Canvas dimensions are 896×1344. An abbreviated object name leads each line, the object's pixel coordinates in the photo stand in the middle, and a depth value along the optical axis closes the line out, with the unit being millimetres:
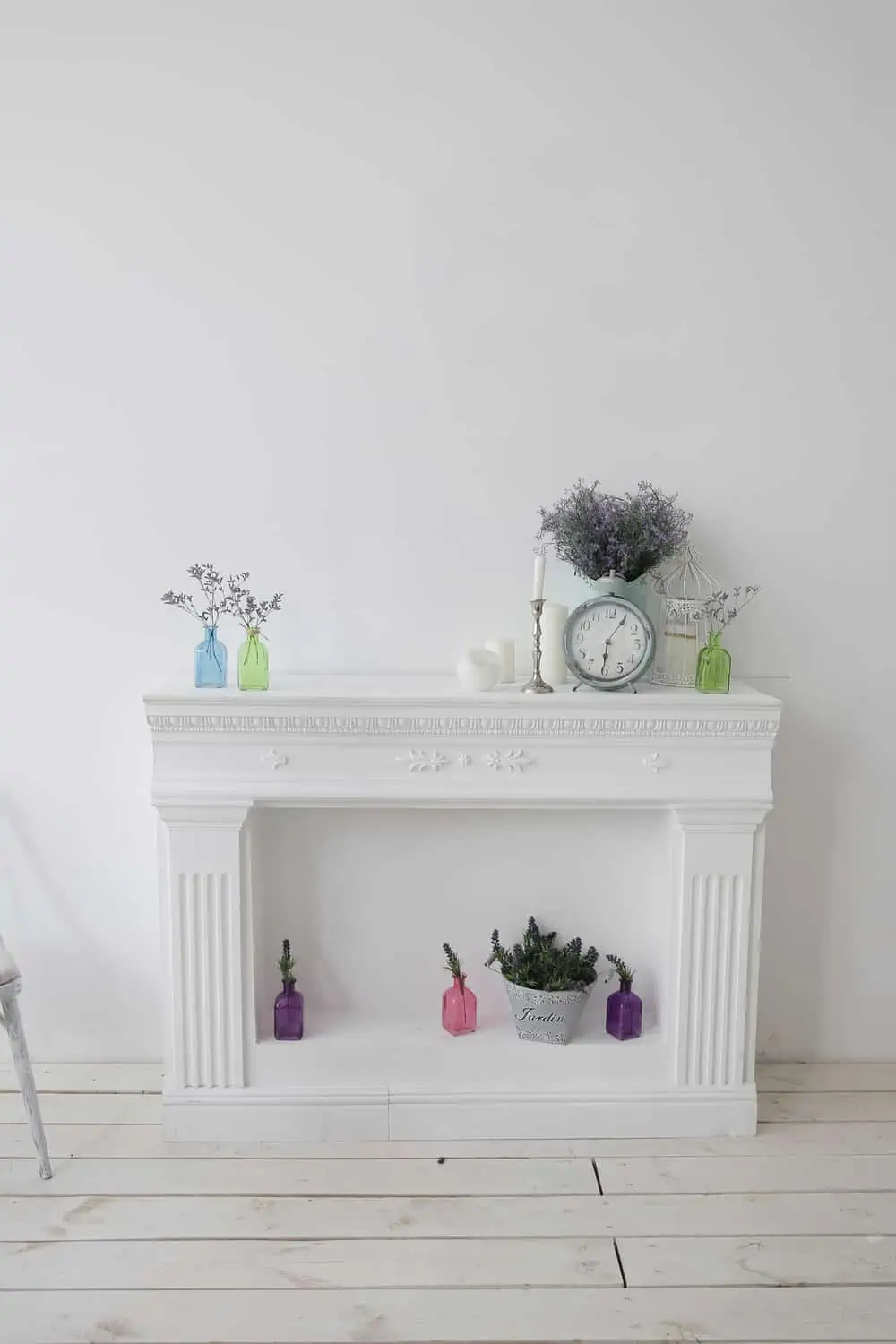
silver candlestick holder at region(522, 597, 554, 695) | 2230
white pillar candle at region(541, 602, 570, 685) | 2307
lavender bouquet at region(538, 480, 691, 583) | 2236
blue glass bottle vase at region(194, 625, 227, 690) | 2242
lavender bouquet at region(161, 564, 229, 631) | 2340
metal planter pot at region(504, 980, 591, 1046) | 2275
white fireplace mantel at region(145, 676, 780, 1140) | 2178
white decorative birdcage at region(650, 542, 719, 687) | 2322
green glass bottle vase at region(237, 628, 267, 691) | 2227
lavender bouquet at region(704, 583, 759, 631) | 2367
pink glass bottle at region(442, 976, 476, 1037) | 2354
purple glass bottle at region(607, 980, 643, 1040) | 2322
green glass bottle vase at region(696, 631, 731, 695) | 2248
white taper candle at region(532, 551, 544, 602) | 2221
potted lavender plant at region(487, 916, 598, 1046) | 2281
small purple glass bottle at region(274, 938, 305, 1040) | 2314
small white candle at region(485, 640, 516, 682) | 2309
